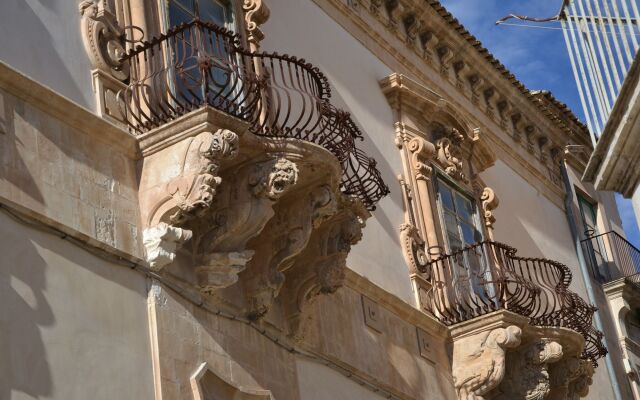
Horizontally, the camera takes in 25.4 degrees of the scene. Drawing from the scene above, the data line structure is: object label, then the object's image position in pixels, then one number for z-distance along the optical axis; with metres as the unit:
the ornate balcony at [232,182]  9.51
